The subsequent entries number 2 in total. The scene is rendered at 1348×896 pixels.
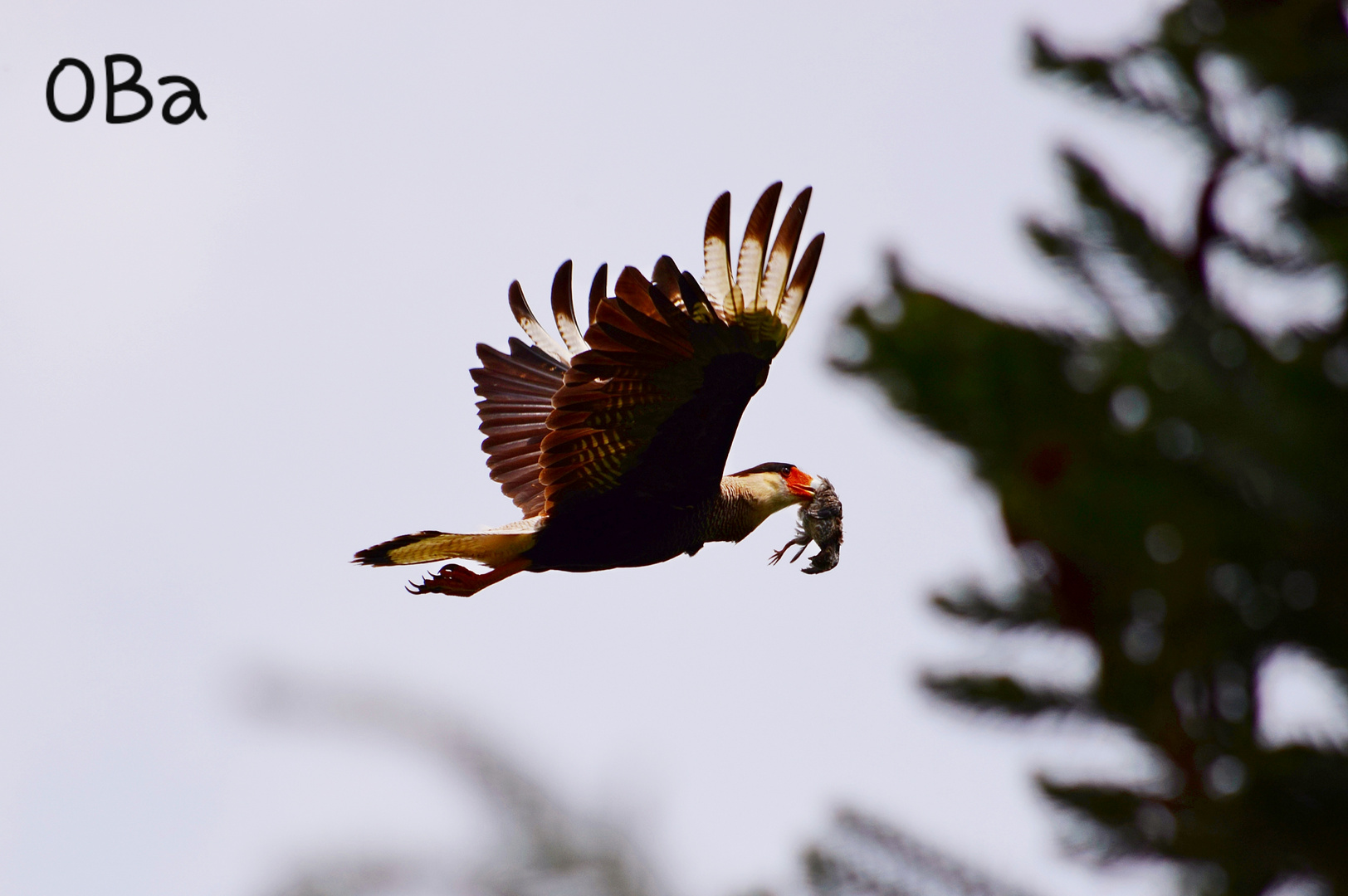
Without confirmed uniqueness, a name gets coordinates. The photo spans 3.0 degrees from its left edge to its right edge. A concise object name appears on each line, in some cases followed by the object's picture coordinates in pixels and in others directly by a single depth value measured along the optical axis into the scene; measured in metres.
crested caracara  28.72
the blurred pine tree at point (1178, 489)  10.04
